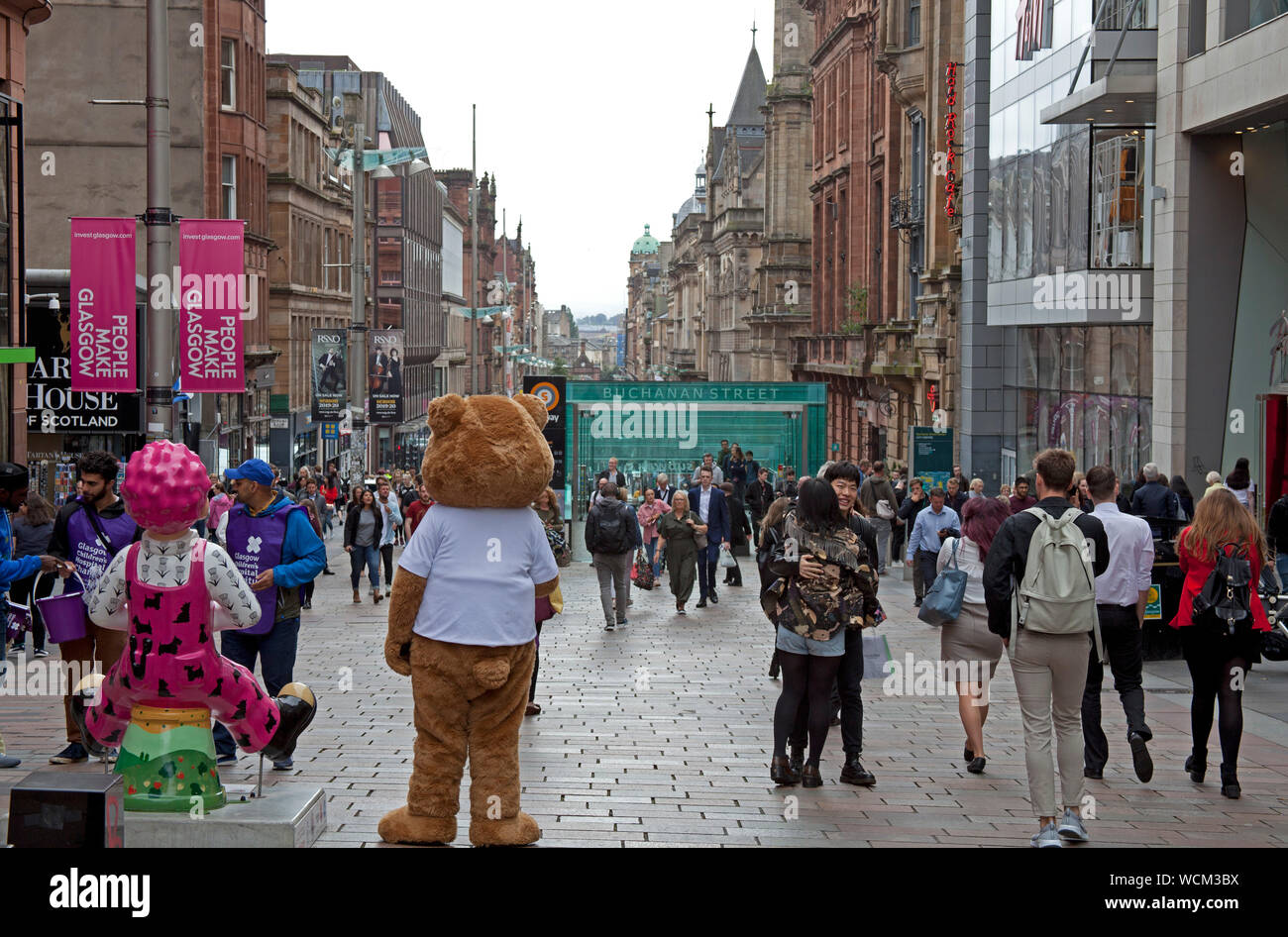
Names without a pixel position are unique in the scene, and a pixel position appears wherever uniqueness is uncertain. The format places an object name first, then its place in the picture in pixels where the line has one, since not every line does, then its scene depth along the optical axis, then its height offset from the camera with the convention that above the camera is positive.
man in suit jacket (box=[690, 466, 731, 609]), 19.33 -1.45
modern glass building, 23.28 +2.76
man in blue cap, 9.11 -0.89
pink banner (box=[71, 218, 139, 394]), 16.00 +1.22
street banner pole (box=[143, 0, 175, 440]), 12.38 +1.36
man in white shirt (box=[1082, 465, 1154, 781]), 9.18 -1.26
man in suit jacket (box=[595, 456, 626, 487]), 24.20 -1.12
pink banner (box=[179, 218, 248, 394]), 14.79 +0.90
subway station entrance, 27.80 -0.43
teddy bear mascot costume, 7.05 -1.02
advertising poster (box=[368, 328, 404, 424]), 37.69 +0.61
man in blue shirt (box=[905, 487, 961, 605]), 16.98 -1.32
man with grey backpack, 7.64 -1.04
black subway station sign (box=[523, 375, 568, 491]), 27.16 -0.10
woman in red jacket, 8.97 -1.31
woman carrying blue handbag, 9.50 -1.33
